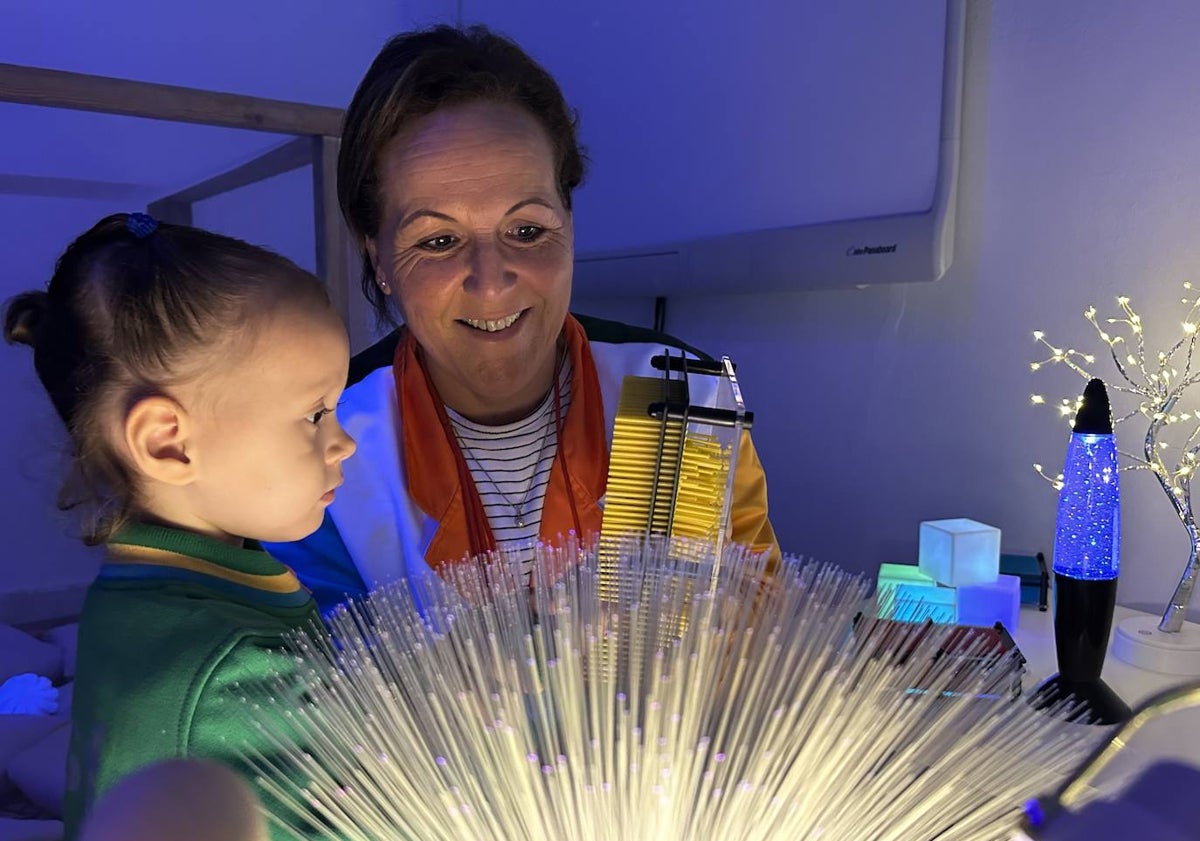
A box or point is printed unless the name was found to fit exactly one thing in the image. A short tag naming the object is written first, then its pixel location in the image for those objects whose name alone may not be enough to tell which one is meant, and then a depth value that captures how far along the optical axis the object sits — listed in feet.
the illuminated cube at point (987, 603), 4.44
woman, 3.20
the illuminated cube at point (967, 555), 4.51
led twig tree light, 4.10
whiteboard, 5.27
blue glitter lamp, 3.64
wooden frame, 4.90
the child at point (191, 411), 2.08
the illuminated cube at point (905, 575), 4.67
